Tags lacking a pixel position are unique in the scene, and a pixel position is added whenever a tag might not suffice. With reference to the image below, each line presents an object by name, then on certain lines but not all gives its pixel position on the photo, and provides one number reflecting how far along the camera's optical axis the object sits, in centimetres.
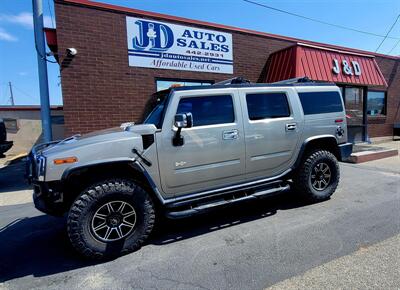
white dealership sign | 812
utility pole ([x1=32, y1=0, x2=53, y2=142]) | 741
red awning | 955
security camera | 714
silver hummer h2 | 325
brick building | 740
